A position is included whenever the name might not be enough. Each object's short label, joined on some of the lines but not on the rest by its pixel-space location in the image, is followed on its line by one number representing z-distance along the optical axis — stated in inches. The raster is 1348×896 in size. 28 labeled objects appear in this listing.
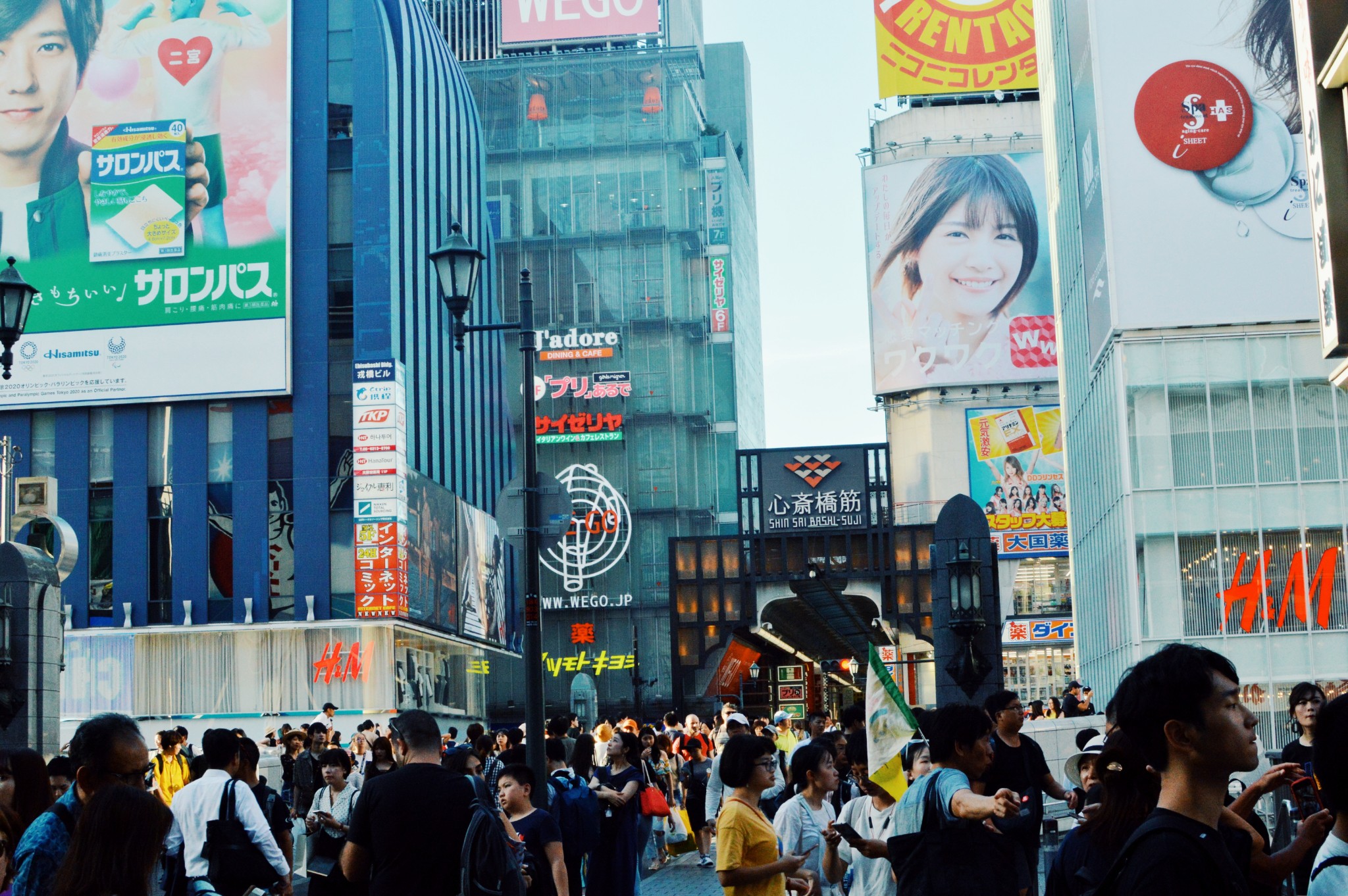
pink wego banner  3457.2
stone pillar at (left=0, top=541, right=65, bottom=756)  734.5
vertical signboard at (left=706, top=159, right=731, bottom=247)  3287.4
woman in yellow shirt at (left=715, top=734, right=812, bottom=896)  296.8
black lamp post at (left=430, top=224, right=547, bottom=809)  557.0
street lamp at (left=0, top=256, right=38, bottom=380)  631.2
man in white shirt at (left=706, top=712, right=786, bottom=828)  667.4
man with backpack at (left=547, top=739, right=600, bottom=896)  441.4
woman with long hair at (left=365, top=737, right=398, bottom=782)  483.5
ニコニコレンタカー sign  3073.3
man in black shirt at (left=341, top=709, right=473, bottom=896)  283.4
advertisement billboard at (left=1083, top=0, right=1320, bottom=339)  1385.3
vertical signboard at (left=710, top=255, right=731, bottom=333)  3243.1
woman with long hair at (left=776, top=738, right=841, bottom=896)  344.5
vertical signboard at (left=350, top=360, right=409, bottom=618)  2023.9
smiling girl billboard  2915.8
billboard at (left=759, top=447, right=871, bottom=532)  2655.0
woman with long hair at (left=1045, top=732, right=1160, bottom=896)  223.6
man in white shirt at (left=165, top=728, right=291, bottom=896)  339.6
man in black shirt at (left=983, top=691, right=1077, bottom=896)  363.6
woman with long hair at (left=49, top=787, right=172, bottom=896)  189.5
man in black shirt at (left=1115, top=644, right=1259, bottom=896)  144.9
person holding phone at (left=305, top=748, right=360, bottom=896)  376.2
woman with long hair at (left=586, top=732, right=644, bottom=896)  466.9
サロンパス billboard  2082.9
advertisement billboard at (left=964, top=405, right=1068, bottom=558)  2869.1
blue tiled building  2058.3
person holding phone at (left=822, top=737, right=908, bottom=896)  274.7
